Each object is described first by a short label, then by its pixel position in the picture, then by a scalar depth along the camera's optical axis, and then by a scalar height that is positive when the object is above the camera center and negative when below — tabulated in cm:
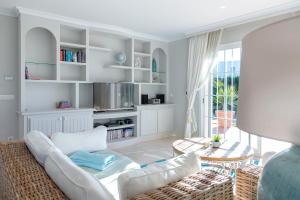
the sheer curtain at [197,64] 467 +66
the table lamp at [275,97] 45 -1
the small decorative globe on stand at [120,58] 493 +79
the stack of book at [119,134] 467 -89
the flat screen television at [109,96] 452 -6
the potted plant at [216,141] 290 -62
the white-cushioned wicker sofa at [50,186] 113 -53
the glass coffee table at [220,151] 249 -70
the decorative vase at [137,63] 532 +74
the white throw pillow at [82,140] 239 -54
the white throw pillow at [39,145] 161 -42
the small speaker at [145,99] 538 -14
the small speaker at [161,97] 576 -9
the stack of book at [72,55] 420 +72
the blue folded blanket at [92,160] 218 -68
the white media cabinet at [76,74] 378 +40
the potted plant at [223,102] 439 -16
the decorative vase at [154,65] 571 +73
